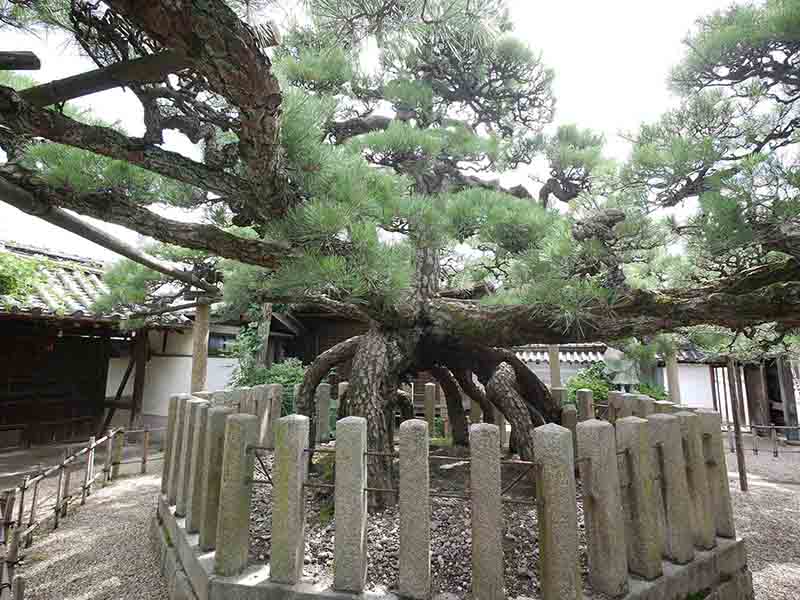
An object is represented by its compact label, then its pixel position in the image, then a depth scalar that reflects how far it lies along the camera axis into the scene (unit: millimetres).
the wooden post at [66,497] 4328
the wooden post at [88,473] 4903
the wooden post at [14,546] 2793
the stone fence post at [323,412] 6004
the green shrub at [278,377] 7914
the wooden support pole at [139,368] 8578
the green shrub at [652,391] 8812
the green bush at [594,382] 8492
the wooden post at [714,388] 10750
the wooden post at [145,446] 6164
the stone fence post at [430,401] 6780
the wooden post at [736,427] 5859
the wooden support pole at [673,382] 8289
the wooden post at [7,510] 3050
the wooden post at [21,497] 3289
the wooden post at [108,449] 5430
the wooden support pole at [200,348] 6613
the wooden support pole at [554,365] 8688
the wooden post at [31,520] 3664
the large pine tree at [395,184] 2205
